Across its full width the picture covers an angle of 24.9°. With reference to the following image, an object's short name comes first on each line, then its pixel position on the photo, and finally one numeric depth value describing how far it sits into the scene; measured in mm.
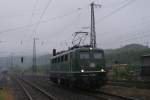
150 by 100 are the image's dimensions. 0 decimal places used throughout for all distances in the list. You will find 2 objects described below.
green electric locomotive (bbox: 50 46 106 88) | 24125
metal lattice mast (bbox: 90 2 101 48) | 38259
